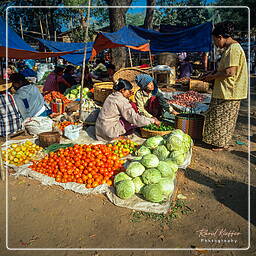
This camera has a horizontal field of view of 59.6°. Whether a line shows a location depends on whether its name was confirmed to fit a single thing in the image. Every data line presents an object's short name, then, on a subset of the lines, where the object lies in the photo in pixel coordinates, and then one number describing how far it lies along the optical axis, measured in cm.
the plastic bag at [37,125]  510
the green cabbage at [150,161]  322
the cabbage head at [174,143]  362
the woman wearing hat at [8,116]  488
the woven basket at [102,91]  755
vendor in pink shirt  863
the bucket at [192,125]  456
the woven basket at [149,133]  443
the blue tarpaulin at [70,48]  871
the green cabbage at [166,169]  314
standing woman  362
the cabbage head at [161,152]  361
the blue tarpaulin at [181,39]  940
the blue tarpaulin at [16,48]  487
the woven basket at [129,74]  764
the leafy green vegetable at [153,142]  391
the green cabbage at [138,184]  302
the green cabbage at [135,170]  312
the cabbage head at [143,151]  375
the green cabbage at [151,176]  300
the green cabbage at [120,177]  312
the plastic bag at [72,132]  496
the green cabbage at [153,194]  282
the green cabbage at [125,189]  290
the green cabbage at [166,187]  290
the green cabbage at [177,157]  354
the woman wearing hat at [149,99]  518
